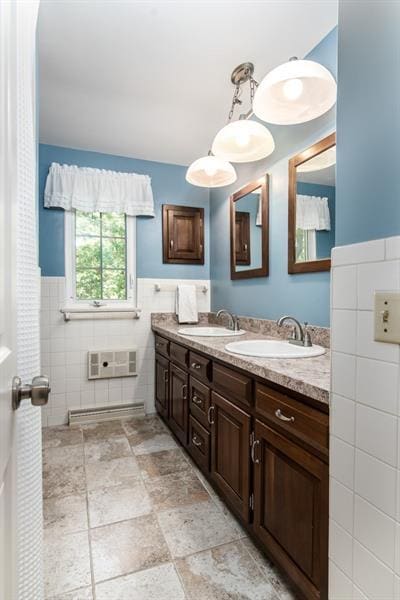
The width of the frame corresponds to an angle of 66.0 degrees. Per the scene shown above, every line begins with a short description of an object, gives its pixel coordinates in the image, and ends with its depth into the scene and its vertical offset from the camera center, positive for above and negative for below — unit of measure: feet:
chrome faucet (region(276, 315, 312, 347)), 5.52 -0.73
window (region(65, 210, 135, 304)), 9.12 +1.19
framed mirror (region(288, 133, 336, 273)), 5.24 +1.61
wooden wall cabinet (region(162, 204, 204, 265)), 9.90 +1.99
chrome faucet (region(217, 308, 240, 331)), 7.88 -0.67
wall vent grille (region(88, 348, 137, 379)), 9.23 -2.06
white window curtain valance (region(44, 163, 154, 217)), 8.61 +3.07
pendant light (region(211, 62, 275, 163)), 5.29 +2.78
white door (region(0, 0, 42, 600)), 1.77 -0.12
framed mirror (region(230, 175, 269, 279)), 7.02 +1.64
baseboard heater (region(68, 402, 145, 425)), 9.02 -3.55
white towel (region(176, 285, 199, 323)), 9.50 -0.26
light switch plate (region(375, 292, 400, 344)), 2.33 -0.16
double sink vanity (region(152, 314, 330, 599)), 3.22 -1.91
